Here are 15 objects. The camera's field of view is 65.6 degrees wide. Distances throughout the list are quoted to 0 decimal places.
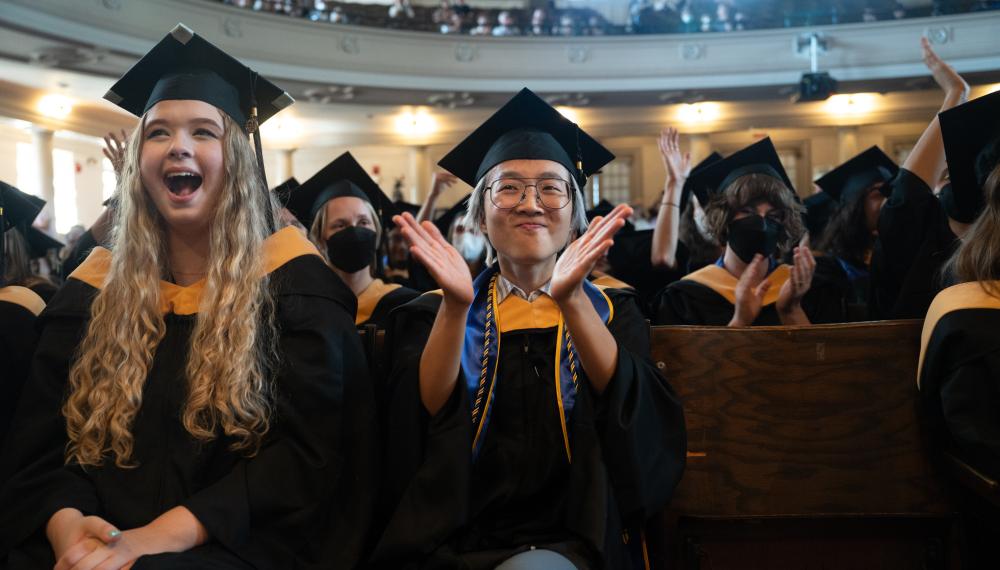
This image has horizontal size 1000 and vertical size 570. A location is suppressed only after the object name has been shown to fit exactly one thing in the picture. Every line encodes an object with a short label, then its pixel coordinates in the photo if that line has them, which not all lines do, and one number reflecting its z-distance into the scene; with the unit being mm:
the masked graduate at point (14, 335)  2375
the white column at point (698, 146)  17484
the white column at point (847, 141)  17547
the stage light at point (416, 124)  17656
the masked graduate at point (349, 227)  3891
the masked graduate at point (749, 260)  3279
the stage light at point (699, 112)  17266
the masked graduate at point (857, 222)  4367
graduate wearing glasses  1981
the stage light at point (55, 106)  14461
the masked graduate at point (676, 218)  4344
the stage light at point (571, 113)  16812
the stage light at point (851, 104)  17078
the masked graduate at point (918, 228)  3217
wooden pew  2426
